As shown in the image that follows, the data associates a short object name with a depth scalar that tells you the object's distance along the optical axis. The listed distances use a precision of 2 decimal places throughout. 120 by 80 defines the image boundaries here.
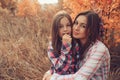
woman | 1.59
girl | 1.73
